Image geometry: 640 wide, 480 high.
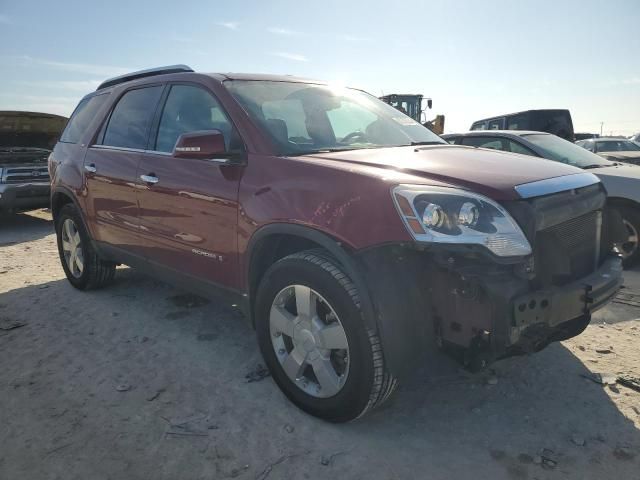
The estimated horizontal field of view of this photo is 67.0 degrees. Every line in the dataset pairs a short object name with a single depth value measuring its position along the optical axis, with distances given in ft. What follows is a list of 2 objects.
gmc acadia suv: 6.74
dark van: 36.24
